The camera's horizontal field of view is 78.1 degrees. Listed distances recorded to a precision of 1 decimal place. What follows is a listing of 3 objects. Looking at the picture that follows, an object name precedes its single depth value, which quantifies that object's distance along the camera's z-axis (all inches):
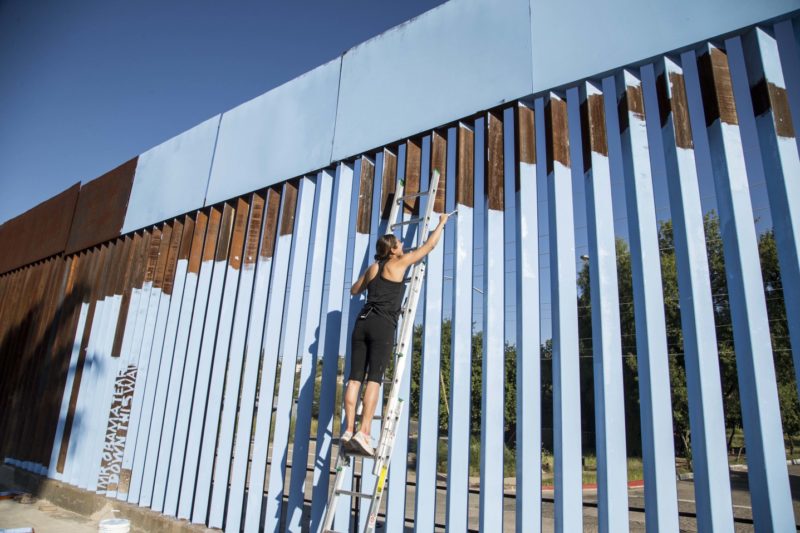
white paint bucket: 207.3
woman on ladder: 145.6
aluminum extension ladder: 131.6
